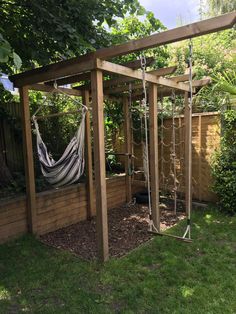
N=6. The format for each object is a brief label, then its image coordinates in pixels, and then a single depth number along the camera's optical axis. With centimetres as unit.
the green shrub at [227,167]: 407
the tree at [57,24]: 291
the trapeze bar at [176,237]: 314
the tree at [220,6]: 1091
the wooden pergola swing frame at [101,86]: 222
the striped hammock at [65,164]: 352
